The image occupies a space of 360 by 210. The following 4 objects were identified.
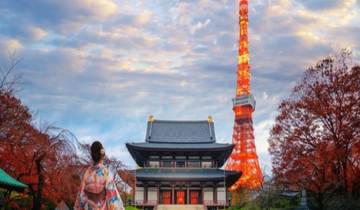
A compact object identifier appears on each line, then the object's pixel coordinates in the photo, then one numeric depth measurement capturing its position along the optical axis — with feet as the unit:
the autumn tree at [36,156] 59.41
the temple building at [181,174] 148.56
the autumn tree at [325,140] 73.41
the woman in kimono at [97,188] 19.13
